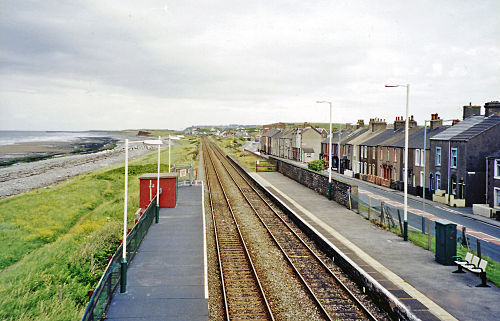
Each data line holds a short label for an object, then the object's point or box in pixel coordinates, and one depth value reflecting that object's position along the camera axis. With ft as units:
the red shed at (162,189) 76.13
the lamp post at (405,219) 58.18
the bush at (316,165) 147.13
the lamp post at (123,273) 36.04
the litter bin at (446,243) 47.47
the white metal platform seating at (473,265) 40.83
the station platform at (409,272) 34.63
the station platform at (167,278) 31.93
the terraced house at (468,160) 113.19
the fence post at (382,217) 68.13
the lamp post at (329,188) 94.09
